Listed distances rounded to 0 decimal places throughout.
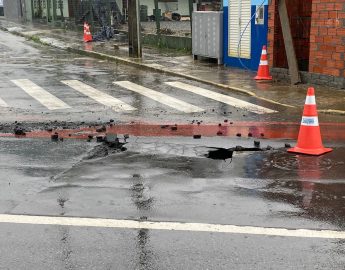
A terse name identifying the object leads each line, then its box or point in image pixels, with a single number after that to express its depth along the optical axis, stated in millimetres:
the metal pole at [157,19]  23266
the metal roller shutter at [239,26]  15844
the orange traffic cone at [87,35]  27391
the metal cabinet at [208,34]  17016
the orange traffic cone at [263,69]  13953
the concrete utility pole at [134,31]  19781
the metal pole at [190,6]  20572
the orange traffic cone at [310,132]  7152
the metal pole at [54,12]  40269
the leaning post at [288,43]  13023
